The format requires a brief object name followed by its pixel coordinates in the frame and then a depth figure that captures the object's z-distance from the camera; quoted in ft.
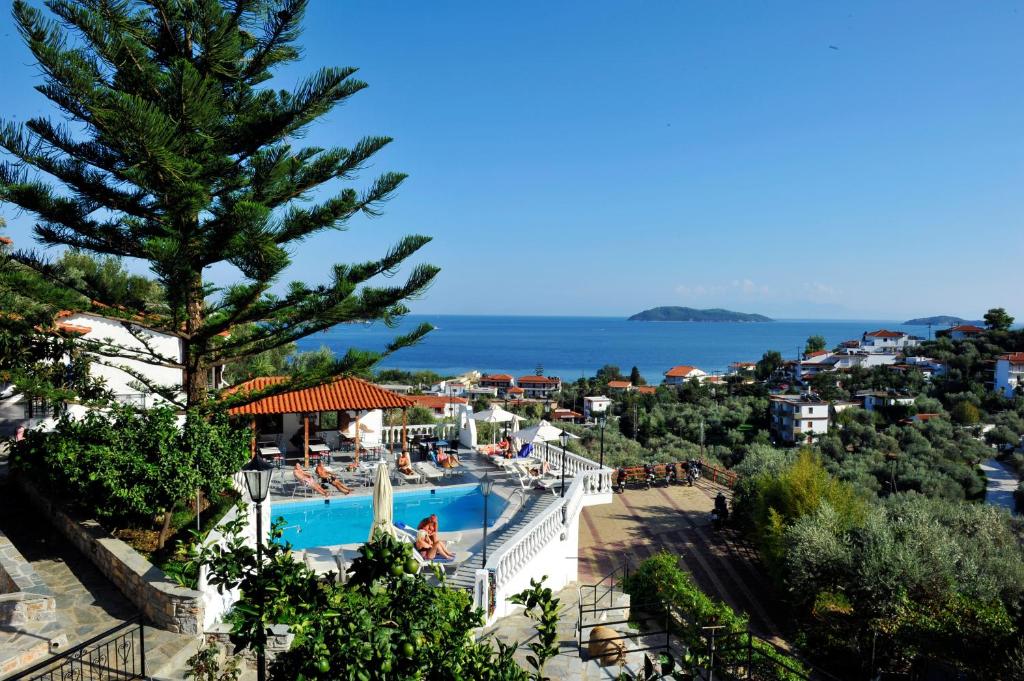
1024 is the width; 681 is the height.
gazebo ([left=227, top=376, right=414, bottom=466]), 42.47
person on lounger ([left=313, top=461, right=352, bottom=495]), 38.50
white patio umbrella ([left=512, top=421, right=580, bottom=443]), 43.96
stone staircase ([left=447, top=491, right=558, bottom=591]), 27.02
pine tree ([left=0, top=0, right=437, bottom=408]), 22.76
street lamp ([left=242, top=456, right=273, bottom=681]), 17.71
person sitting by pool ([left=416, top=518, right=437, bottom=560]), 28.25
